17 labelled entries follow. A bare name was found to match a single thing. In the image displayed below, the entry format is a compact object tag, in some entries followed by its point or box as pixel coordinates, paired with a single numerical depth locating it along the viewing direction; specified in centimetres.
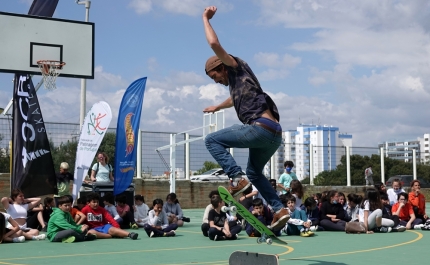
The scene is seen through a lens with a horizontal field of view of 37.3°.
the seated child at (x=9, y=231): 1126
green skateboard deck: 666
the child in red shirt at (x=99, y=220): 1217
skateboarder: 642
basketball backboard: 1582
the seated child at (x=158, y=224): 1244
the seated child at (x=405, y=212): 1402
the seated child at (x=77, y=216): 1244
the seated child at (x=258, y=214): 1237
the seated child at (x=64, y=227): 1134
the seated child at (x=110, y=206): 1364
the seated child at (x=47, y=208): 1339
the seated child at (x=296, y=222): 1238
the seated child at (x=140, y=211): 1471
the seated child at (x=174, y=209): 1498
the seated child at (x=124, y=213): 1415
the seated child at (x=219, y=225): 1155
